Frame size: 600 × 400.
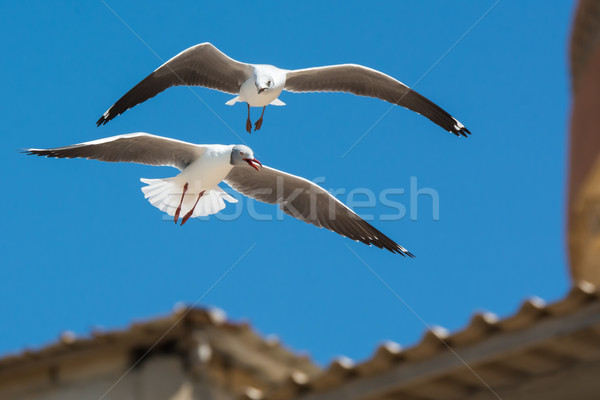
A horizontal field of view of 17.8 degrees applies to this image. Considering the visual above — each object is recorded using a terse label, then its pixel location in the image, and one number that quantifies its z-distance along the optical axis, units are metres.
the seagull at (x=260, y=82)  16.05
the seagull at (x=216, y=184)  14.66
